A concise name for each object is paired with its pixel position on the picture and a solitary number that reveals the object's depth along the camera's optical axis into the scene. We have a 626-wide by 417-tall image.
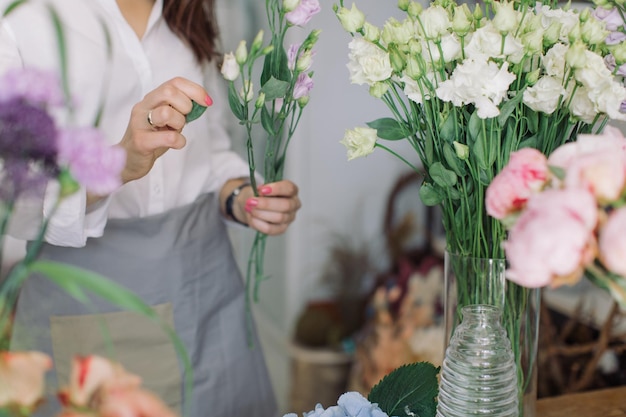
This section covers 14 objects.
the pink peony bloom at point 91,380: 0.39
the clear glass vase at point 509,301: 0.73
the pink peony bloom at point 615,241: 0.42
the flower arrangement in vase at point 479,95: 0.65
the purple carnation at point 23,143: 0.39
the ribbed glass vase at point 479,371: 0.63
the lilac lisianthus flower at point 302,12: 0.74
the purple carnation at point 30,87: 0.39
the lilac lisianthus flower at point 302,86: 0.79
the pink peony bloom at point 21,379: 0.38
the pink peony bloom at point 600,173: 0.43
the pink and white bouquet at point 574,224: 0.41
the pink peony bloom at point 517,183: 0.49
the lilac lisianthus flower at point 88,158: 0.39
